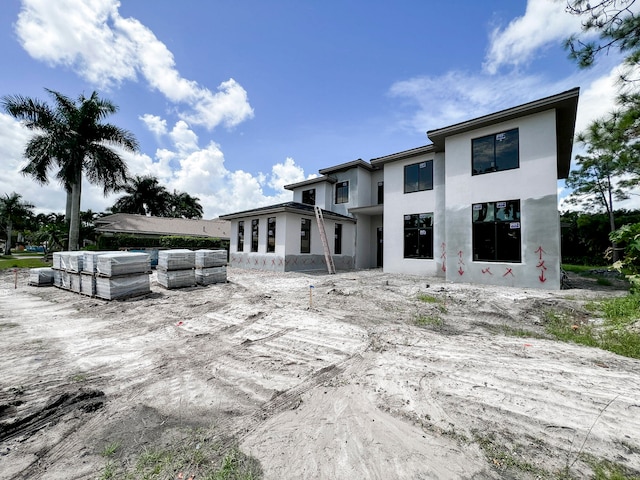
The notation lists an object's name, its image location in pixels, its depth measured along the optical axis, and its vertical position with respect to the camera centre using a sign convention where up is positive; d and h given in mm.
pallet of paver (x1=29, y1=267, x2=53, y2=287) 11094 -1377
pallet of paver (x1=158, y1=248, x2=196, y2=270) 10438 -586
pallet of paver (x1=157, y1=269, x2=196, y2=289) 10371 -1339
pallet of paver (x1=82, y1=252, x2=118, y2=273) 9000 -575
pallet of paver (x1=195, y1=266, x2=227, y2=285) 11281 -1311
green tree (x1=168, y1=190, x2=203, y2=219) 46541 +7404
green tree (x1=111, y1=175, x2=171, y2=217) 39750 +7330
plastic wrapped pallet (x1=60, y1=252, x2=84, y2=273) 9633 -648
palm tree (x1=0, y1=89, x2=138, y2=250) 19953 +8287
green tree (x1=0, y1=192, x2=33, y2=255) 42125 +5726
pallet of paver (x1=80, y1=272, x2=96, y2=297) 8938 -1386
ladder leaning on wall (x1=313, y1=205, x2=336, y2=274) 17094 +602
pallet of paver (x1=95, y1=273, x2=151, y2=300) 8461 -1389
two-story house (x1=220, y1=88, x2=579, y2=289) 10188 +1905
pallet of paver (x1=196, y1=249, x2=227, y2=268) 11295 -551
